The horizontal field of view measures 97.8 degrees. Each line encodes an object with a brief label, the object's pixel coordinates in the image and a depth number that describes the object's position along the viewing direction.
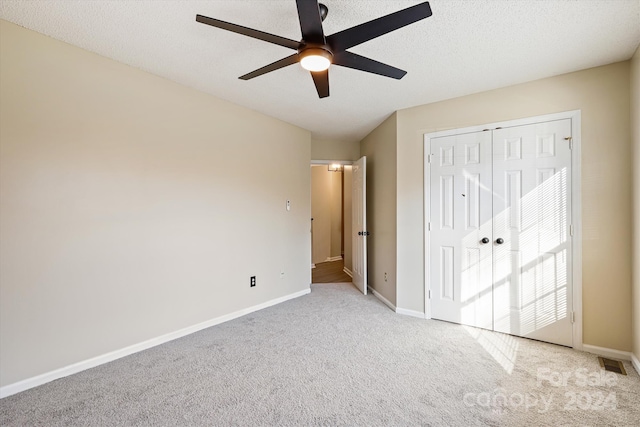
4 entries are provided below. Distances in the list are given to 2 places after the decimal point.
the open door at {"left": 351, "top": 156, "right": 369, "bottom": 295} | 4.25
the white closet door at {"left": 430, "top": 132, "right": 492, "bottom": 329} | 2.91
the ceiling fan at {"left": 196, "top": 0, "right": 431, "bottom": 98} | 1.31
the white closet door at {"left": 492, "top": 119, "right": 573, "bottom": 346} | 2.54
